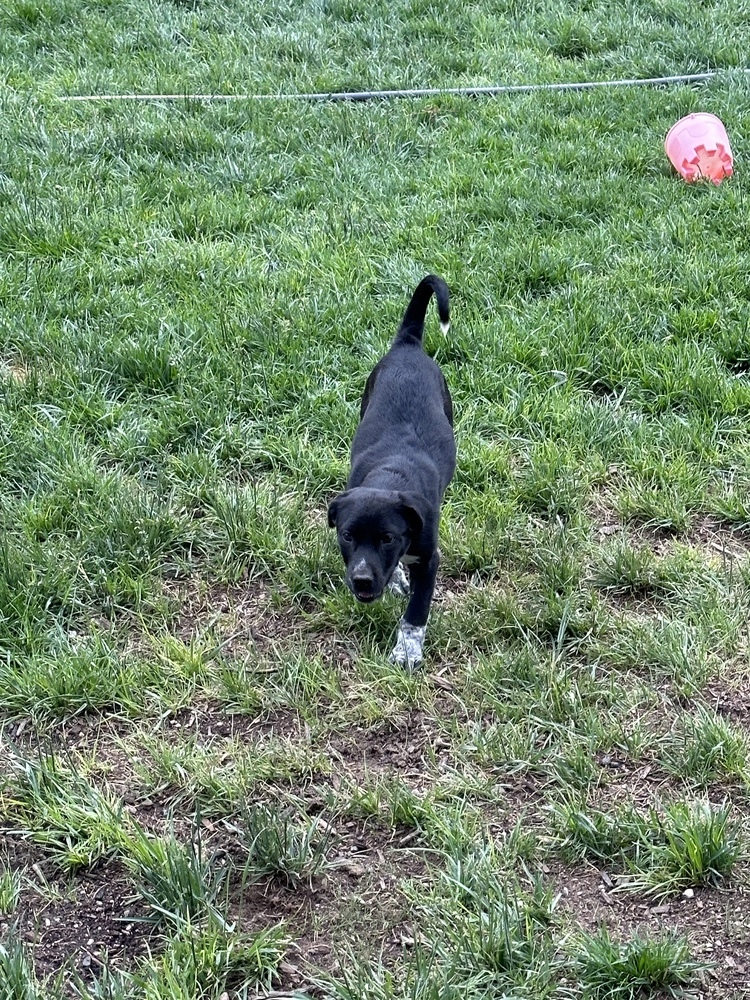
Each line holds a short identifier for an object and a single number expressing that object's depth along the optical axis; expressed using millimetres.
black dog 3490
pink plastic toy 6449
